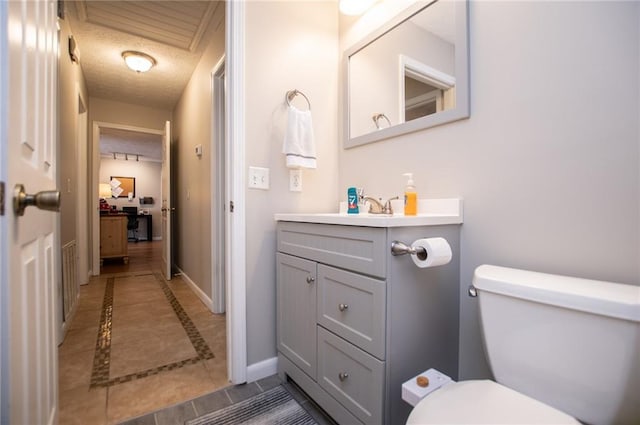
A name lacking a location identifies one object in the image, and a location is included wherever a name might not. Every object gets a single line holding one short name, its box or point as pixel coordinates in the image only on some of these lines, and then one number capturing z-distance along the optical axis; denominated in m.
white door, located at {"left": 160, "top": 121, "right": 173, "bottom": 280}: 3.53
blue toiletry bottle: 1.55
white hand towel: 1.58
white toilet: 0.68
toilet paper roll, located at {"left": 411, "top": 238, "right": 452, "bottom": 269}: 0.92
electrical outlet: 1.69
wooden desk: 4.48
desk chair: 7.12
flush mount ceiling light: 2.83
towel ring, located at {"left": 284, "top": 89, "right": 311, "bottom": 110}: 1.66
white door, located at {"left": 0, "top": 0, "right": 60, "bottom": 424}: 0.56
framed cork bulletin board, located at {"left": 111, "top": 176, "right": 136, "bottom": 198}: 7.56
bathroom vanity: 0.96
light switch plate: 1.54
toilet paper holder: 0.94
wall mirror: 1.25
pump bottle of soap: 1.31
